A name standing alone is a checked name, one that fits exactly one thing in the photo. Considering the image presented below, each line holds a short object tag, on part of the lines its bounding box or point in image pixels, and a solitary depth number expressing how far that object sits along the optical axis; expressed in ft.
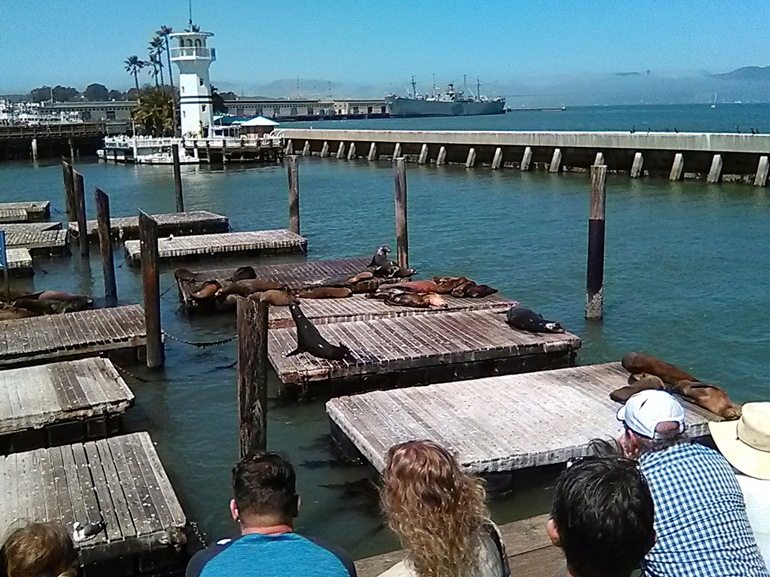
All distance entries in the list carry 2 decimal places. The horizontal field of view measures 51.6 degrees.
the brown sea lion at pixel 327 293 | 37.67
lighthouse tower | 158.30
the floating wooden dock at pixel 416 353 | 28.22
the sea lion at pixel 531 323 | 31.42
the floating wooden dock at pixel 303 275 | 40.60
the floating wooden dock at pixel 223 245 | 54.80
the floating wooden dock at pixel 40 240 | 59.16
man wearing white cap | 8.71
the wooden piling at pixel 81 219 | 57.77
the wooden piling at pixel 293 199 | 63.21
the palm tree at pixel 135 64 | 292.61
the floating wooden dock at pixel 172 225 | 65.41
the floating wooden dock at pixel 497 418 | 20.01
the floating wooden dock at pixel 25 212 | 76.84
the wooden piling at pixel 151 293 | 31.53
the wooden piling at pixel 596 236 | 36.81
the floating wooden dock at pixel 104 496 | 16.25
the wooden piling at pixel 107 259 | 45.23
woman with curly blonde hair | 7.70
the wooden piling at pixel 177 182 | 76.54
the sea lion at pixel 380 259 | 44.61
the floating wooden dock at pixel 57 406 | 22.95
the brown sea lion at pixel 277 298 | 36.35
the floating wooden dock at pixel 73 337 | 30.19
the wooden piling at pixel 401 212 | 48.39
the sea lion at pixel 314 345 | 28.55
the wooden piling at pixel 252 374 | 18.80
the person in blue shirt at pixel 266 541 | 7.97
